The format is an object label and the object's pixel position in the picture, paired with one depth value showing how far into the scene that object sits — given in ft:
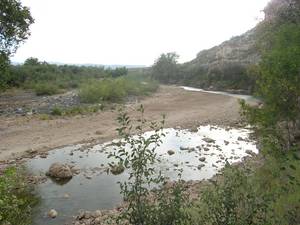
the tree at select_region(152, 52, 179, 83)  148.05
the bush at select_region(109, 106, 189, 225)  10.23
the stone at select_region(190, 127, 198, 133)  46.06
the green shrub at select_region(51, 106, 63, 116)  51.90
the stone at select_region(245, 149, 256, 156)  33.38
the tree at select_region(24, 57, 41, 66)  118.53
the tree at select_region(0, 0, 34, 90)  35.87
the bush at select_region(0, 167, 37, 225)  10.23
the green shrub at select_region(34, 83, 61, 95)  78.58
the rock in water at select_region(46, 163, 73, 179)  27.42
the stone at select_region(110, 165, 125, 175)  28.51
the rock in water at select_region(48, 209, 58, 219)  20.65
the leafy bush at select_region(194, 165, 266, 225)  10.23
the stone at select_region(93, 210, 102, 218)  20.38
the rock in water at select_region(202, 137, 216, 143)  39.82
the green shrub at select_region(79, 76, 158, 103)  66.83
